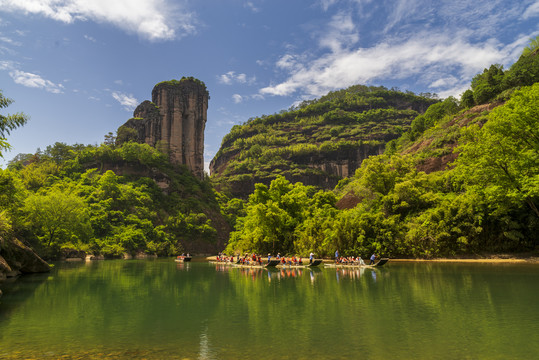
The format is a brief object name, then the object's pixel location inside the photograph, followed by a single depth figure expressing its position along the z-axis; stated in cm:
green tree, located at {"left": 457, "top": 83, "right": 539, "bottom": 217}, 2941
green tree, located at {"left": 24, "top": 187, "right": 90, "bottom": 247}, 4759
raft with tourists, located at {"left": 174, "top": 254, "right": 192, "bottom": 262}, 5746
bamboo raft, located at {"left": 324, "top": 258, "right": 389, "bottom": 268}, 3291
